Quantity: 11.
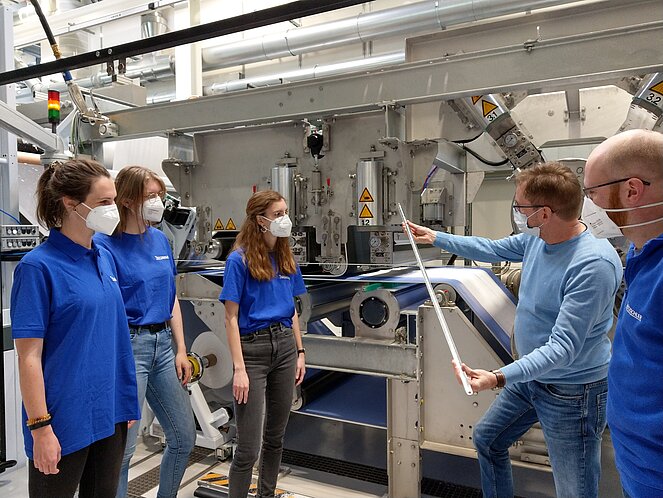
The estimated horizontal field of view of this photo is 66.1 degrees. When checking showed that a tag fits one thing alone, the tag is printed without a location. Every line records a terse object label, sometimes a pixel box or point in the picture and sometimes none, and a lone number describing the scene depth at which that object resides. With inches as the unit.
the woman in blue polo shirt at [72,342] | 50.5
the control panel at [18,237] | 103.9
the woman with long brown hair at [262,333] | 77.3
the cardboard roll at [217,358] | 110.8
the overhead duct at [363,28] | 138.6
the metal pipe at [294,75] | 182.5
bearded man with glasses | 39.1
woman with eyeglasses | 72.1
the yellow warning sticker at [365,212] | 95.6
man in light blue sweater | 56.7
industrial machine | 84.7
